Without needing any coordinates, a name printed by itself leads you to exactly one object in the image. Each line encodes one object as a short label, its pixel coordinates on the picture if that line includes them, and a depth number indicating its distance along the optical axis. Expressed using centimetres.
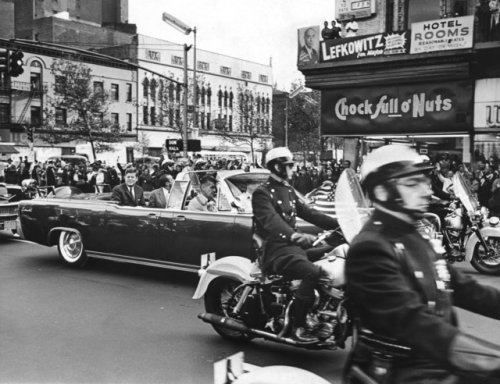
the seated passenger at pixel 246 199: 757
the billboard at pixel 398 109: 1958
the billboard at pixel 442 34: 1830
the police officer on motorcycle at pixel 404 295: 202
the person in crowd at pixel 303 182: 2027
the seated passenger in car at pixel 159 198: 865
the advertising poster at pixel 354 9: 2181
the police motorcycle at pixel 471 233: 911
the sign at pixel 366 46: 1956
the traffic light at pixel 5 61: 1711
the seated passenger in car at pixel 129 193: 893
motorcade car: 750
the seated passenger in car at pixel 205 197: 794
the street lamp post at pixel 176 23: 1961
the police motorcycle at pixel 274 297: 448
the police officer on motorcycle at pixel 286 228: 454
